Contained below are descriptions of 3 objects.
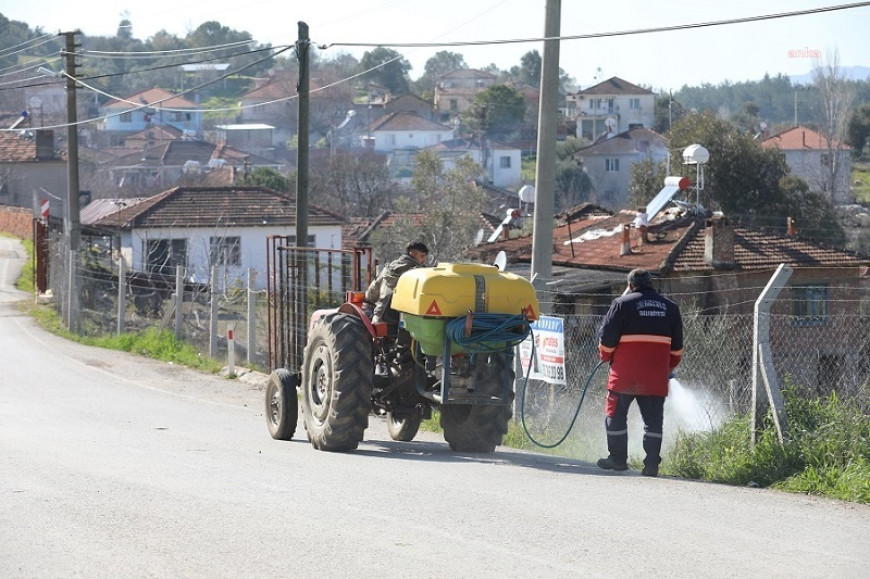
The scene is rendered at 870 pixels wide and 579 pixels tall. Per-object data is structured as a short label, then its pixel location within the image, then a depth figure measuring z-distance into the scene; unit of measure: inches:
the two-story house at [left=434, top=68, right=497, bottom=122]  5708.7
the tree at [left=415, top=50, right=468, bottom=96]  7027.1
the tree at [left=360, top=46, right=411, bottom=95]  6447.8
